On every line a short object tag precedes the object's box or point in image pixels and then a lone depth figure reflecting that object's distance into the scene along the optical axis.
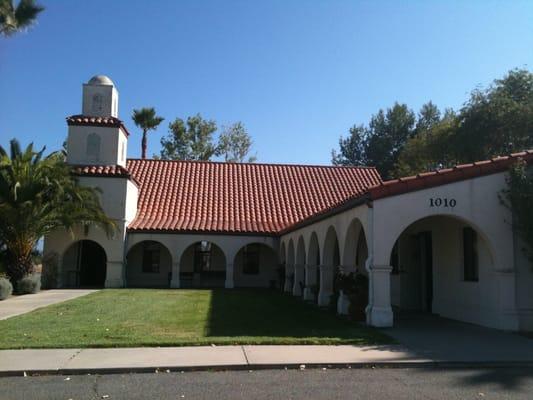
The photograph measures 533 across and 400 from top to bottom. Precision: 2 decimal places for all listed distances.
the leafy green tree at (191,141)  55.25
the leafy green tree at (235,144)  57.09
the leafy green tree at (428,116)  60.19
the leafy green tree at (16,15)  20.16
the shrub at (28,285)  22.00
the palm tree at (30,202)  21.69
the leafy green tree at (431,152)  35.97
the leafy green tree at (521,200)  12.17
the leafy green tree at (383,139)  59.69
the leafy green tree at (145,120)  48.00
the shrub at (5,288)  19.75
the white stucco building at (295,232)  12.77
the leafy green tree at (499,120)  31.28
